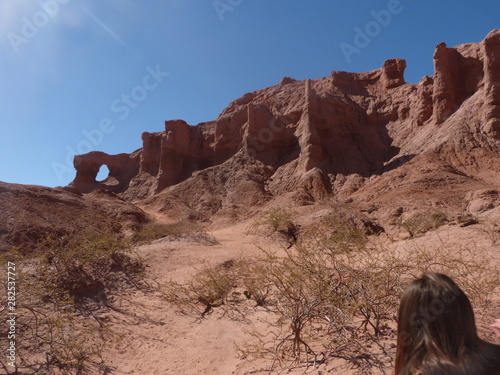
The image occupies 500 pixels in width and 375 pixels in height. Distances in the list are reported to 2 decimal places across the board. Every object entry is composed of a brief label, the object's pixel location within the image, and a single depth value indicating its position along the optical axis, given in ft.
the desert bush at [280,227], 46.29
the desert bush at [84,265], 21.63
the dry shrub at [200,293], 22.00
